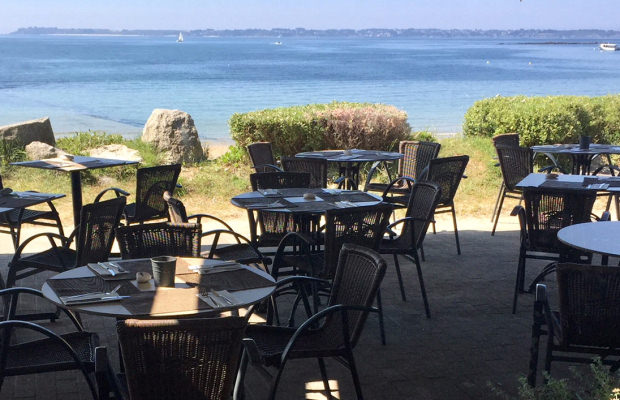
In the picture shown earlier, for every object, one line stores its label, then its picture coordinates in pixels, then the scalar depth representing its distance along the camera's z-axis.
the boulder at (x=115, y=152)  12.33
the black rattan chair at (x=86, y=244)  4.82
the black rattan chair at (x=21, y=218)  6.24
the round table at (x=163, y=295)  3.23
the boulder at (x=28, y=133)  12.12
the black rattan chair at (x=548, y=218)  5.39
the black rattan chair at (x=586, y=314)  3.41
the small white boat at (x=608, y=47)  139.88
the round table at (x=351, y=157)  7.98
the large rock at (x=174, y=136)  13.11
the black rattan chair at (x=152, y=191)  6.63
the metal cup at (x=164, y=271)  3.58
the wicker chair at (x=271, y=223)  6.04
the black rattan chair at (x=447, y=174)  6.91
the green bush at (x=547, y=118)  12.17
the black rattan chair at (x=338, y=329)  3.43
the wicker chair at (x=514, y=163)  8.02
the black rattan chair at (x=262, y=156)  8.21
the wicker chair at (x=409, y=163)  8.27
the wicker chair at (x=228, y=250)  5.16
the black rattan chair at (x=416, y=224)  5.48
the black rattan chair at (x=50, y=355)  3.25
